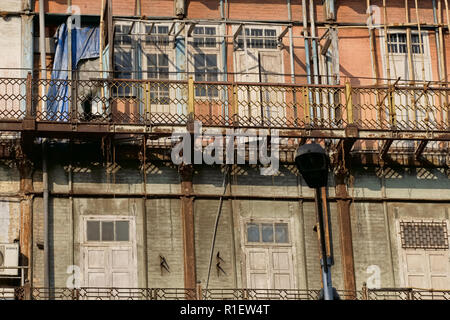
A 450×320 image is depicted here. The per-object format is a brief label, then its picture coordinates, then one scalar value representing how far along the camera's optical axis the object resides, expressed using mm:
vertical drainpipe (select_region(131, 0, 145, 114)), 28875
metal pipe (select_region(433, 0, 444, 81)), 29972
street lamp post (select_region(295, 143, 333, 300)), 21125
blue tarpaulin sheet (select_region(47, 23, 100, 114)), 28062
